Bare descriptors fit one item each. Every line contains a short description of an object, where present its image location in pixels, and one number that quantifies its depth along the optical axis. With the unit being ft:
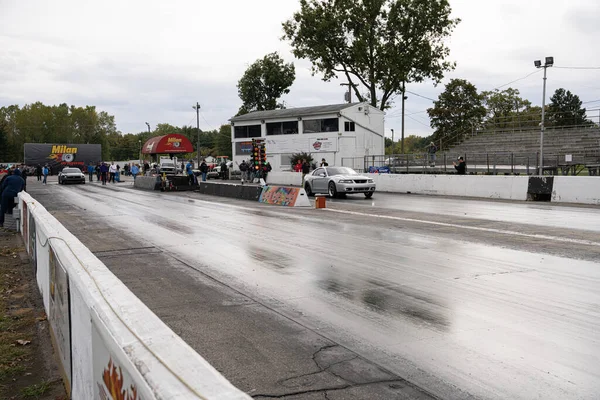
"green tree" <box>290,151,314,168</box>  163.94
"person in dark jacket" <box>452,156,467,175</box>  94.42
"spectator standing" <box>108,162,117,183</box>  152.05
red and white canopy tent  119.75
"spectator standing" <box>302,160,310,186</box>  120.32
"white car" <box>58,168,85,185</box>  140.46
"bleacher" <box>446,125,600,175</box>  102.53
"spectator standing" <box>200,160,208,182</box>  135.13
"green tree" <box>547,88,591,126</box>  129.35
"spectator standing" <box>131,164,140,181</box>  144.56
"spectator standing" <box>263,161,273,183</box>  134.26
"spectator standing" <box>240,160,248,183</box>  131.64
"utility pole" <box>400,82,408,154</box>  174.34
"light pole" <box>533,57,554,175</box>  84.15
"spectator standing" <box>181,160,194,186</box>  110.14
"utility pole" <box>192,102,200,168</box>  221.87
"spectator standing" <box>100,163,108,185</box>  140.67
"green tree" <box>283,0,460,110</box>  167.94
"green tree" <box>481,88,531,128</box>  298.76
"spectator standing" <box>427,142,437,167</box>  121.93
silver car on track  78.95
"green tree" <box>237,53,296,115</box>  263.90
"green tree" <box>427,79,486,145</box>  261.03
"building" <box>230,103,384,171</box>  164.25
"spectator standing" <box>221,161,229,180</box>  175.11
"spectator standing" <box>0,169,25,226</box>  51.39
